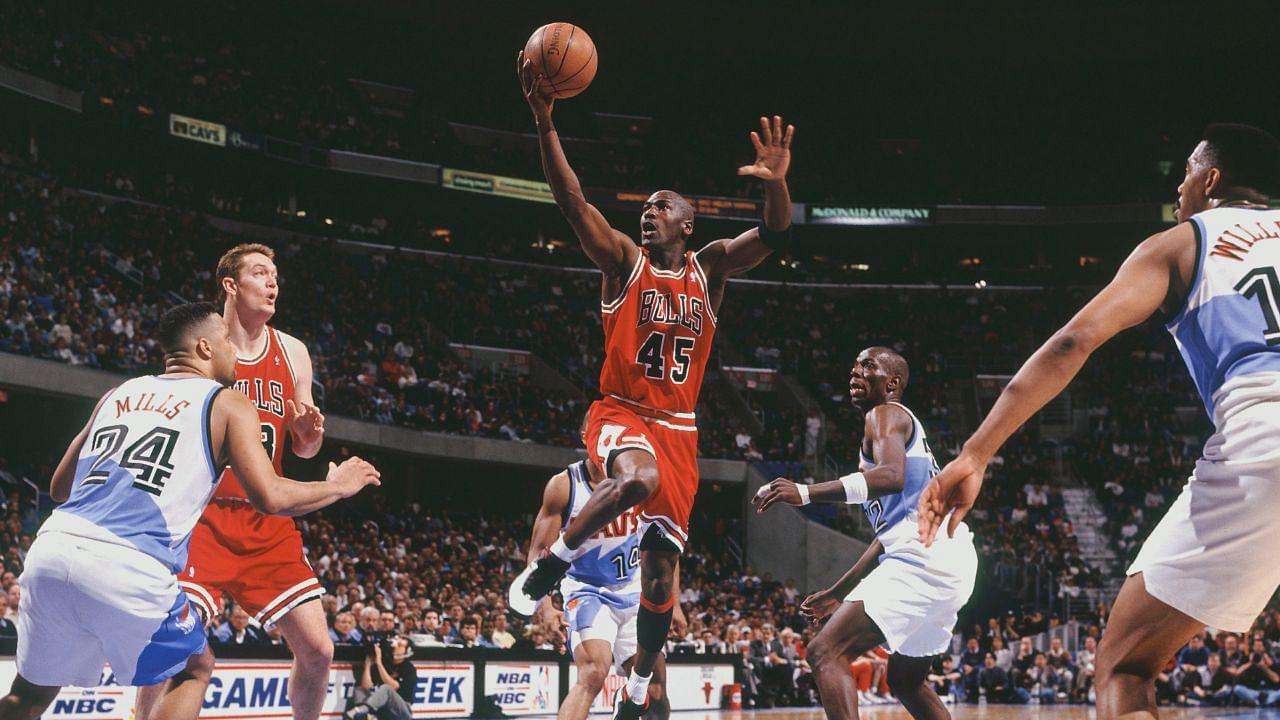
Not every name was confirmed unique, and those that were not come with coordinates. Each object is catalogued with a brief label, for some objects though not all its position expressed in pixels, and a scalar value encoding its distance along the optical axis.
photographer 11.55
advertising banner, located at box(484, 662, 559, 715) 13.60
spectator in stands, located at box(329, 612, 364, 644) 12.84
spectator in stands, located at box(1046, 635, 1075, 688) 19.58
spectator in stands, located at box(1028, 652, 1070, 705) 19.41
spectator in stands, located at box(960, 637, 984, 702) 19.36
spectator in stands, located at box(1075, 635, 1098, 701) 19.44
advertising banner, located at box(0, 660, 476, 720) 10.10
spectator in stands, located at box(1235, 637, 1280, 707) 17.84
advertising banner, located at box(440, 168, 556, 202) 31.30
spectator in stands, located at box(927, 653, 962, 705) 19.02
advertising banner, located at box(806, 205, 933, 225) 34.78
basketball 6.40
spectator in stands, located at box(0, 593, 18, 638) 11.38
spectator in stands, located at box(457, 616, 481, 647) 13.97
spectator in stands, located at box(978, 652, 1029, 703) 19.12
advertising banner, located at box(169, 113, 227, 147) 26.00
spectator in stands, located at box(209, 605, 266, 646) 13.17
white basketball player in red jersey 5.61
